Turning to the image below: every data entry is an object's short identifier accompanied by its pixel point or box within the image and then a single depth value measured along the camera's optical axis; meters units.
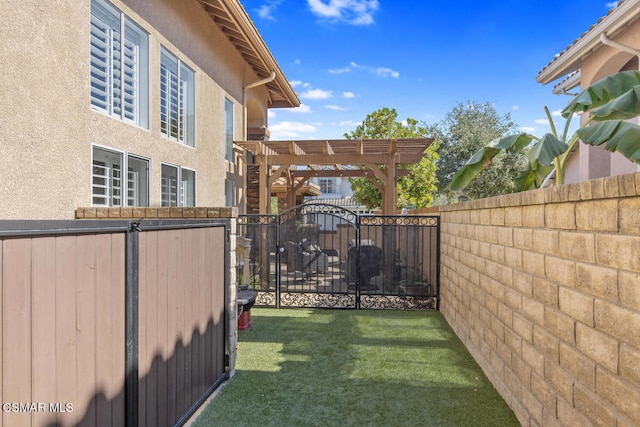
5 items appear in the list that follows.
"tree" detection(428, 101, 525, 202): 20.27
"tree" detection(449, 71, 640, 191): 3.48
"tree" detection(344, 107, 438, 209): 17.74
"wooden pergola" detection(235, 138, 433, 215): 10.70
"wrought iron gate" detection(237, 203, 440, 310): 8.24
